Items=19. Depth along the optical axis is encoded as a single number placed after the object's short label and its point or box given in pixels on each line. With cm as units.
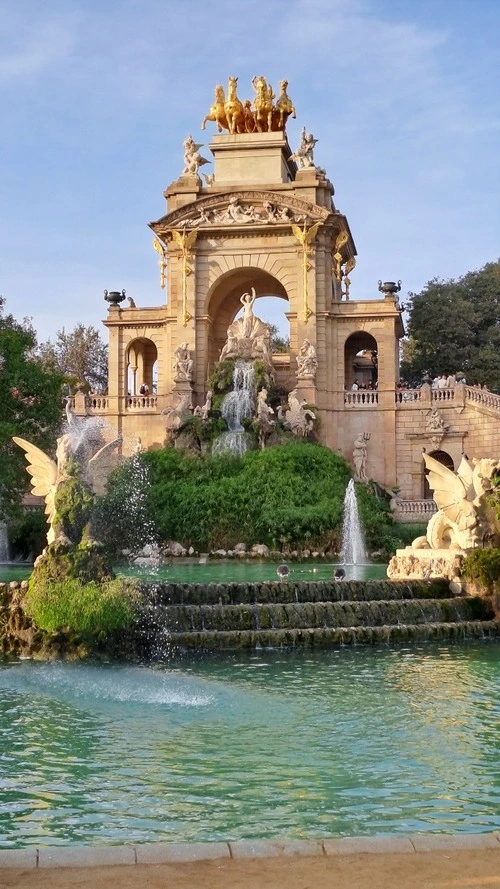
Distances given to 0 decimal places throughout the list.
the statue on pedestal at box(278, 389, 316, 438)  3816
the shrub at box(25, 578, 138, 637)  1483
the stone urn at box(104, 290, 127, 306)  4269
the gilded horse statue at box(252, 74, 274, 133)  4384
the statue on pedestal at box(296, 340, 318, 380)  3969
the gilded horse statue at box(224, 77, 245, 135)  4384
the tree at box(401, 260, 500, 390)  4950
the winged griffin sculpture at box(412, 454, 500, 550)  1977
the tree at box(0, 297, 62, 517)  2831
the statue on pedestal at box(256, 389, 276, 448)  3703
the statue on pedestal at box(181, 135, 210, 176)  4247
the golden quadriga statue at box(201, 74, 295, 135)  4388
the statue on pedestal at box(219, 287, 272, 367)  3912
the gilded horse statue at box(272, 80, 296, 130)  4409
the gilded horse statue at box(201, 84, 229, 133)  4416
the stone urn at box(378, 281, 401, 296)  4128
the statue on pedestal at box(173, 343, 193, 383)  4034
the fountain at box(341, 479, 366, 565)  3322
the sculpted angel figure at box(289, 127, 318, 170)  4159
